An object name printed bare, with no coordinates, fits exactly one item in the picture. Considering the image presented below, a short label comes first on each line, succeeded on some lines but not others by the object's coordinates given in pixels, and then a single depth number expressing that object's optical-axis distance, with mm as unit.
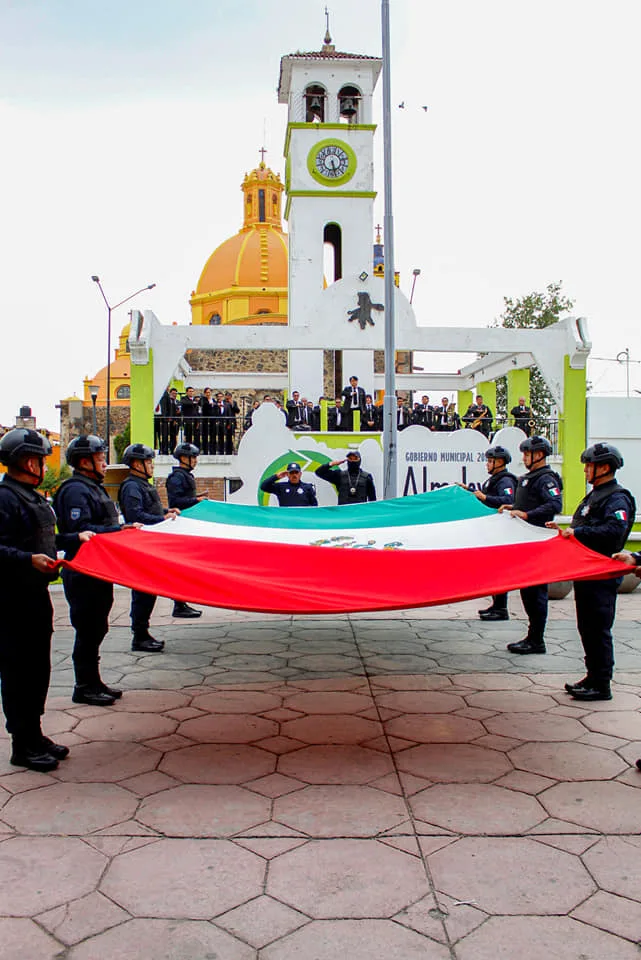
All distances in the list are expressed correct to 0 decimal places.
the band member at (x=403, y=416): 17203
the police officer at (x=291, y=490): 10656
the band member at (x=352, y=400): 15281
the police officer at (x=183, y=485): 8609
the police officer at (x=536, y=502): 6918
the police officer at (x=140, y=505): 6984
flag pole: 11750
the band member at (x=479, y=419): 15798
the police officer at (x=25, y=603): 4250
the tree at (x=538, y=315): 35250
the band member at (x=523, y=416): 15452
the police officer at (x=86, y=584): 5344
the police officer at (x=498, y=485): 8383
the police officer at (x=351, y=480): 11984
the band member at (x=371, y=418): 15562
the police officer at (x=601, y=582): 5395
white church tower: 22328
